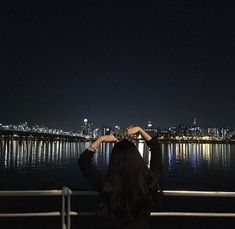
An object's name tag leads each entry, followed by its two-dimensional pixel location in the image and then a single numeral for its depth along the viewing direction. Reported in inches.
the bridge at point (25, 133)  3727.1
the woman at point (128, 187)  72.5
